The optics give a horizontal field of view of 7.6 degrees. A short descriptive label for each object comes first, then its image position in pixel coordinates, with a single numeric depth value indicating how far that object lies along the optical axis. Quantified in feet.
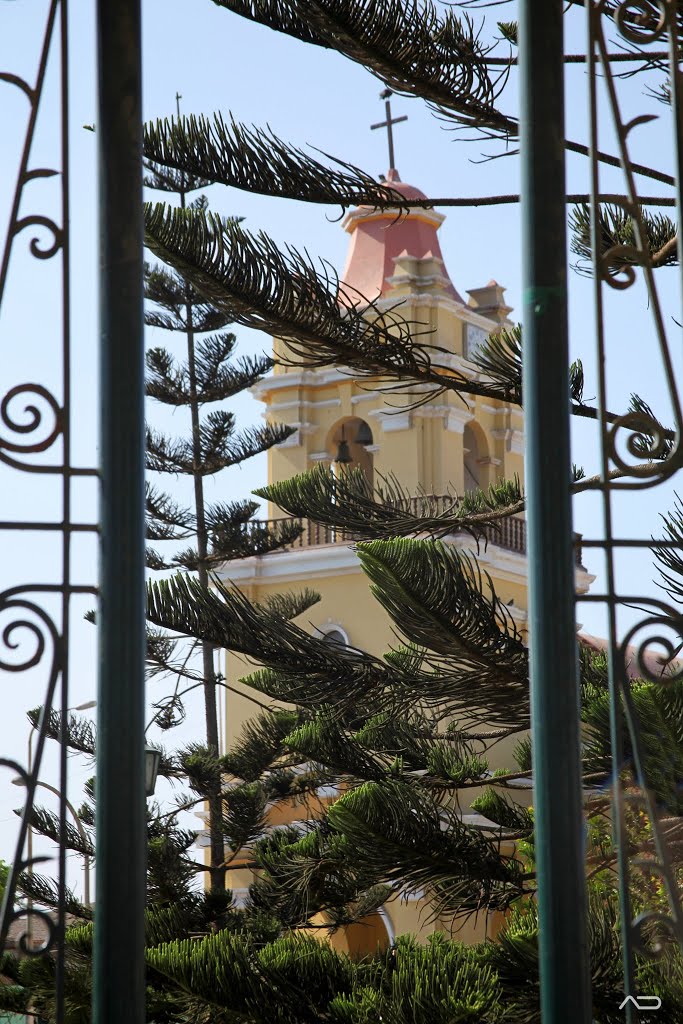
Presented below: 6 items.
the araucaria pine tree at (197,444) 114.95
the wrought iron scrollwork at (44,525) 27.69
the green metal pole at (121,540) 27.53
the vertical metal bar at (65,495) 27.69
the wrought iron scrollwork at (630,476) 28.08
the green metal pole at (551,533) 27.74
